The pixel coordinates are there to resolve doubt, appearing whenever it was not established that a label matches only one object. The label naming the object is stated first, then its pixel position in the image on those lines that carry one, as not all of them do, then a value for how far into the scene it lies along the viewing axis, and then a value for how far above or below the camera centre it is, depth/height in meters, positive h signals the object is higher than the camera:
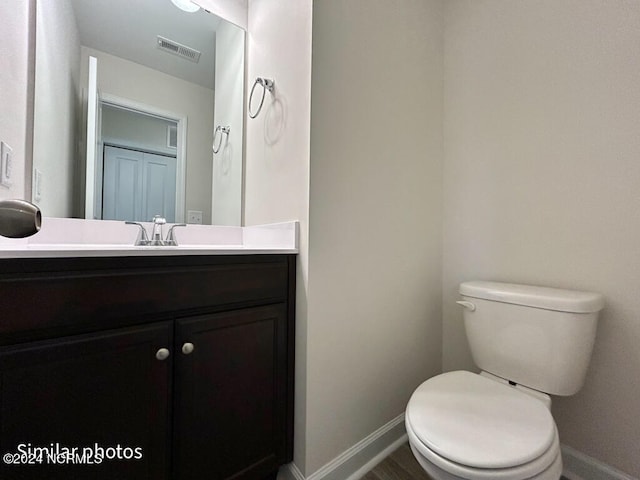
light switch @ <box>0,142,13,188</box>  0.76 +0.20
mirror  1.00 +0.55
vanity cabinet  0.60 -0.34
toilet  0.66 -0.48
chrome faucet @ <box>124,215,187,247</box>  1.12 +0.01
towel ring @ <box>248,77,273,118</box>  1.20 +0.69
